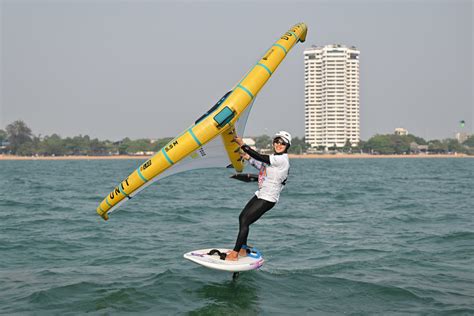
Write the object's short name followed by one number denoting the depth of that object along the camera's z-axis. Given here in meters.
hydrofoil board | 9.12
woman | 8.97
